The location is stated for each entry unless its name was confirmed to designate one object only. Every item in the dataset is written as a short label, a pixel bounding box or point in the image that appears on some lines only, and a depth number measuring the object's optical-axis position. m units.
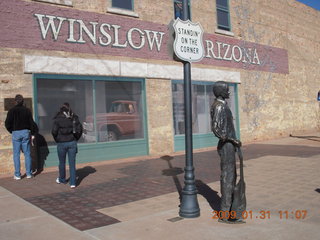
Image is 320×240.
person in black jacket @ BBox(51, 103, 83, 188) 7.20
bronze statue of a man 4.60
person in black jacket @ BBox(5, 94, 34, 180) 8.19
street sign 5.01
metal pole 4.96
